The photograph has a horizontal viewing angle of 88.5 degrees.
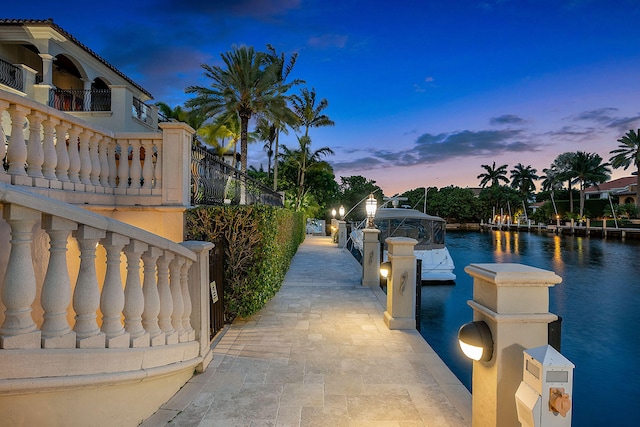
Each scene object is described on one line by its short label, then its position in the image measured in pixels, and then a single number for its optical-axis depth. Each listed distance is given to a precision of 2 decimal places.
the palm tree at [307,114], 35.09
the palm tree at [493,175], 85.56
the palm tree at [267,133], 32.96
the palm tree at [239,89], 19.70
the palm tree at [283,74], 22.11
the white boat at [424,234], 19.77
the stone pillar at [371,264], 9.17
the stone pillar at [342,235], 19.30
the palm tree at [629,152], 48.75
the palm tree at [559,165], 81.43
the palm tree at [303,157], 35.31
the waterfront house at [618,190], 59.39
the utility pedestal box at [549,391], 1.69
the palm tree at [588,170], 60.38
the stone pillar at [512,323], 2.17
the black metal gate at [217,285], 5.02
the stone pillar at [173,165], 5.23
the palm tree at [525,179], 79.50
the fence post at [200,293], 3.78
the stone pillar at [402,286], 5.71
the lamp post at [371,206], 11.07
